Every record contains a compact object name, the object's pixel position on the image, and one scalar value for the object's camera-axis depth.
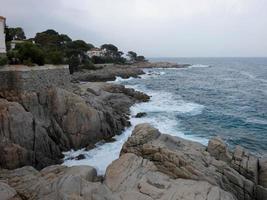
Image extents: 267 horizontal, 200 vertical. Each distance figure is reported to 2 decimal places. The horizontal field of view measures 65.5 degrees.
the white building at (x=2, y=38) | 18.74
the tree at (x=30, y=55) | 18.57
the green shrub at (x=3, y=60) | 16.73
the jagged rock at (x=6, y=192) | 8.12
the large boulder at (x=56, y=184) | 8.47
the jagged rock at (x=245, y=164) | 11.19
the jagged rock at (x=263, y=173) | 11.31
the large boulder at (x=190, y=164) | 10.18
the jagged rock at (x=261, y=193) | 10.54
